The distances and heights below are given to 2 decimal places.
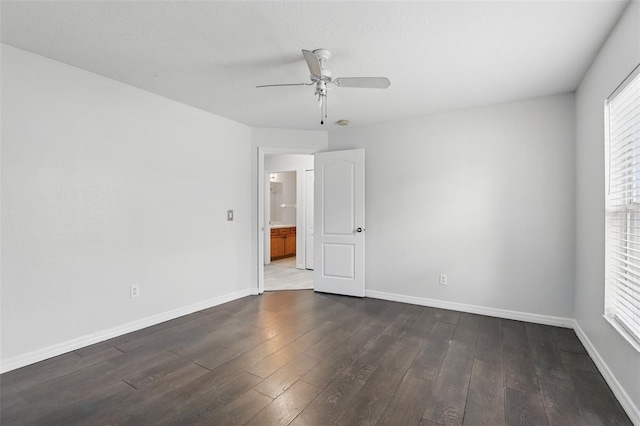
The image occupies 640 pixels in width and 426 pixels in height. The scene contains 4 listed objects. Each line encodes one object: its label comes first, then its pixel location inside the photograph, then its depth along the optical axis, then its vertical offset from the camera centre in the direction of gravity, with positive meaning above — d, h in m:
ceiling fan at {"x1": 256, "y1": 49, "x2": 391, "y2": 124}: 2.20 +1.01
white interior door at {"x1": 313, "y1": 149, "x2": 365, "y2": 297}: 4.34 -0.15
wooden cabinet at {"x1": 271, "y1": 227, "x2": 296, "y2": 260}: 7.66 -0.79
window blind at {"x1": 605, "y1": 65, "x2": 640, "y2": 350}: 1.89 +0.04
